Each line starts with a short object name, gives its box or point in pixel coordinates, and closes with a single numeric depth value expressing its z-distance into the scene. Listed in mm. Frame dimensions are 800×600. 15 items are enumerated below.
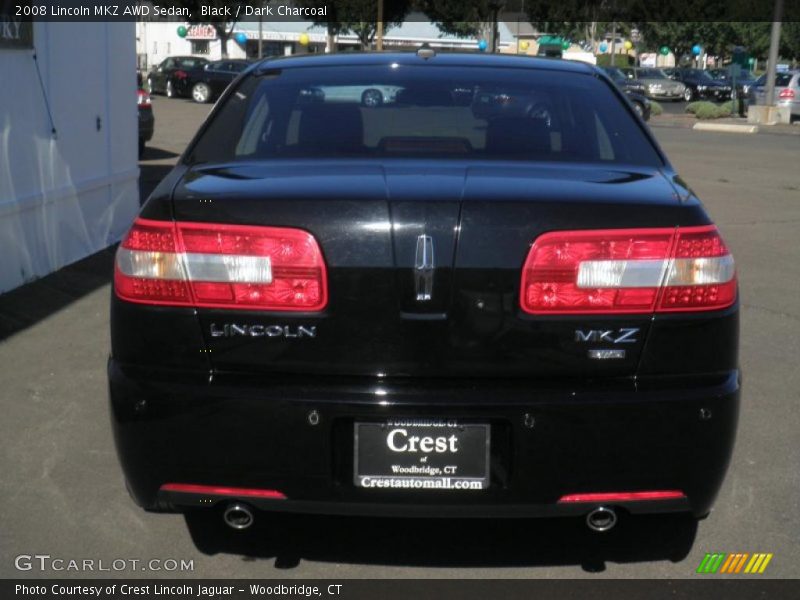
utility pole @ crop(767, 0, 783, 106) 27812
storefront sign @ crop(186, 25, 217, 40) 67012
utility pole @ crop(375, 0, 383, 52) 30328
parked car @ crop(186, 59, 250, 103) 34188
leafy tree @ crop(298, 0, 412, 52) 45291
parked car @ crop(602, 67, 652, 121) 37447
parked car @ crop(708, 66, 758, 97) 41703
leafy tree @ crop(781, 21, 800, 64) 63738
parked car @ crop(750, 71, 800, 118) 31844
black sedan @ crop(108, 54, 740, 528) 2953
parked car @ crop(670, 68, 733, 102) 46375
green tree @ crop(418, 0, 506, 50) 52625
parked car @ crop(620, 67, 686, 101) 45750
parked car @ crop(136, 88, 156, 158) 15242
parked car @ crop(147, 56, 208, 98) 34938
